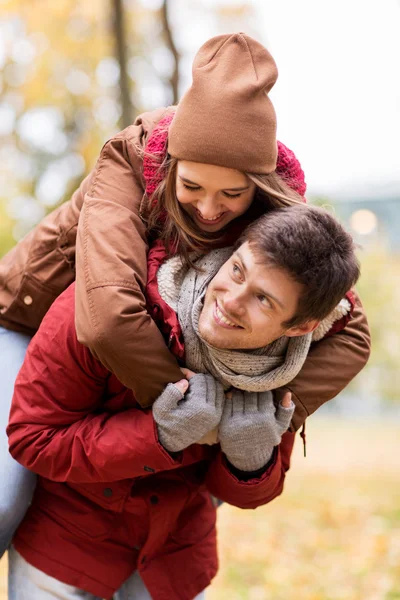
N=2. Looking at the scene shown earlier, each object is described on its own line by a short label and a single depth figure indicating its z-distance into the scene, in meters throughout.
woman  2.17
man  2.12
